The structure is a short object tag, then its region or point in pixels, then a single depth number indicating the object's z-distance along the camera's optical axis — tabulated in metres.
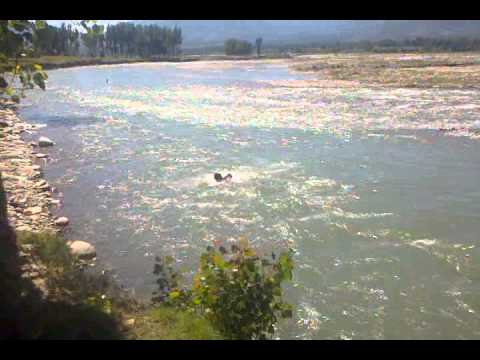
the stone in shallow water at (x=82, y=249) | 9.91
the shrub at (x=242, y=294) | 5.52
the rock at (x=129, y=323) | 6.31
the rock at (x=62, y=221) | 11.90
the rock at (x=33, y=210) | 12.16
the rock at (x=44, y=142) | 21.52
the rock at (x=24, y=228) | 10.38
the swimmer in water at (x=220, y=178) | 15.57
